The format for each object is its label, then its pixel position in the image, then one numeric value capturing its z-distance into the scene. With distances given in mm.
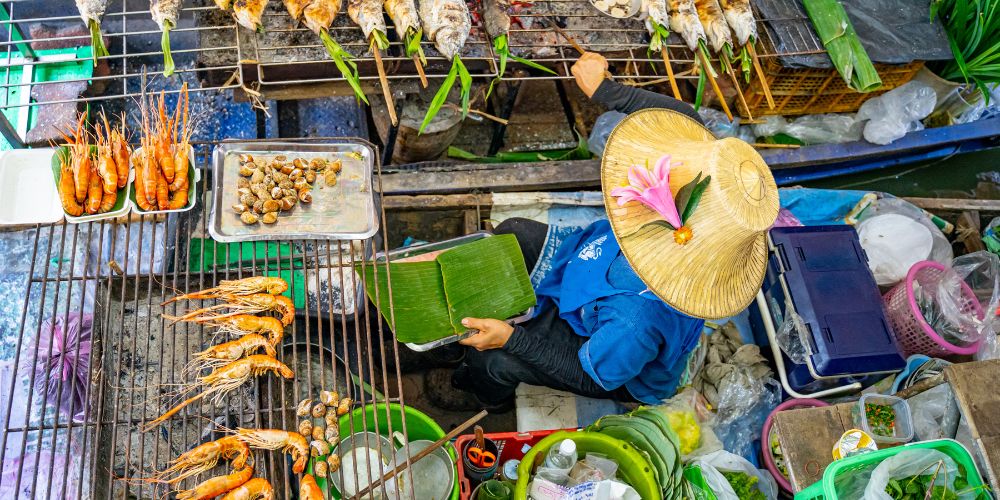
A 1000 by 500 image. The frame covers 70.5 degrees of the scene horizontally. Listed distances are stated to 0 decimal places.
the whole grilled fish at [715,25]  4035
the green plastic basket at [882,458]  2611
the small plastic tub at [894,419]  3320
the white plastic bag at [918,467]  2596
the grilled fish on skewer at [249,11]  3521
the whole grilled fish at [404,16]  3646
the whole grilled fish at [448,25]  3658
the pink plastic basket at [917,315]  3824
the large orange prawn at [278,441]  2770
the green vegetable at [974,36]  4418
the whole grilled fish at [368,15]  3596
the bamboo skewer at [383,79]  3372
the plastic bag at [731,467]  3488
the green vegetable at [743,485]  3492
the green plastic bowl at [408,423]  3303
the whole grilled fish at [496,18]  3777
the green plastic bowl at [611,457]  3205
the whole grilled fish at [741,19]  4066
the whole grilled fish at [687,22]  3982
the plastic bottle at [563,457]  3137
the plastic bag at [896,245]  4266
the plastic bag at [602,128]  4582
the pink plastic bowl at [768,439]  3734
